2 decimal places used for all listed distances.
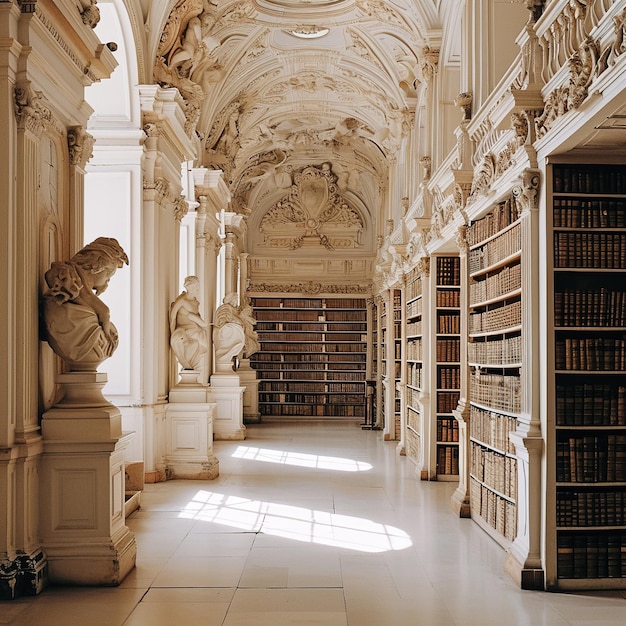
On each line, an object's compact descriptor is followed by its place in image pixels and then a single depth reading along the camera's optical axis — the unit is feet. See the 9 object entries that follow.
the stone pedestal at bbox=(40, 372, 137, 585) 18.04
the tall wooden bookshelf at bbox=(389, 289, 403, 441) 50.16
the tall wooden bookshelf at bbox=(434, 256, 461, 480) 33.99
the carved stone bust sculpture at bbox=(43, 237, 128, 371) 18.10
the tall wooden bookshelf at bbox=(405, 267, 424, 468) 36.63
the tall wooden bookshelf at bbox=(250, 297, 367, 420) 71.15
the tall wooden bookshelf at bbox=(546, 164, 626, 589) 18.48
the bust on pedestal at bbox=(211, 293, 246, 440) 52.19
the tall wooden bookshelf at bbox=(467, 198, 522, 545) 21.49
